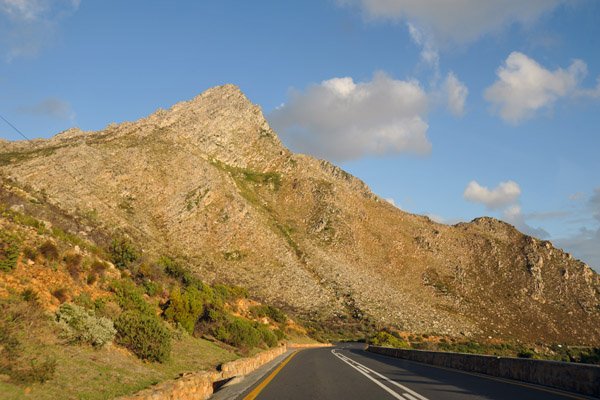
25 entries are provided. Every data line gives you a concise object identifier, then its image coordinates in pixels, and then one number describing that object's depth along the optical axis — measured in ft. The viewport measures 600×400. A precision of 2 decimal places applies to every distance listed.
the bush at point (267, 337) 87.73
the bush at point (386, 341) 137.03
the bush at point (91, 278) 46.02
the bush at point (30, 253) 40.40
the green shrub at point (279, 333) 112.02
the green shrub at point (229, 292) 110.67
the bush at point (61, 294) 38.01
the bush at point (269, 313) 129.08
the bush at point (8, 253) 35.35
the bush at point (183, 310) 58.44
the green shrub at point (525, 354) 82.07
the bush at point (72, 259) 45.42
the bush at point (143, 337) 38.40
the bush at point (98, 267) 49.48
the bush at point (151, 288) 60.54
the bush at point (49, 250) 43.24
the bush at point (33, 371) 22.00
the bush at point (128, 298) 47.01
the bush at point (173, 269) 85.66
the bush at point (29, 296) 32.65
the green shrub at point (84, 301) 39.32
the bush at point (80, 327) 32.86
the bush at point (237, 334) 67.82
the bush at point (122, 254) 63.41
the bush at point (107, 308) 40.88
